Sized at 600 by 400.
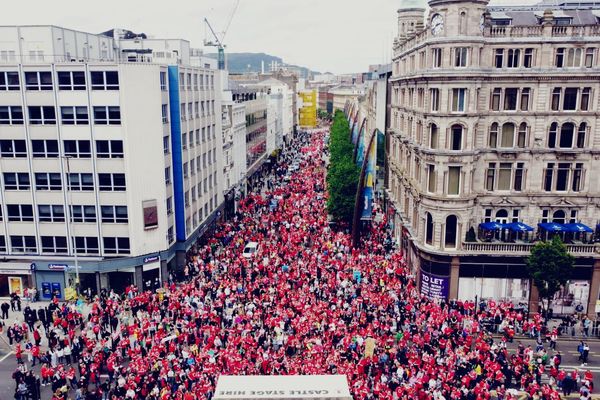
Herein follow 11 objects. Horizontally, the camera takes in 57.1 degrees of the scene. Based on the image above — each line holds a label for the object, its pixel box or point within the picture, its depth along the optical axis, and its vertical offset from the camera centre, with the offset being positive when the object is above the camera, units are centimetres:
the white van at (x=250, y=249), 5425 -1545
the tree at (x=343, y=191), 6562 -1168
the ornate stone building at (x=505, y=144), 4122 -404
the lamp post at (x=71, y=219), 4462 -1040
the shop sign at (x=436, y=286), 4431 -1545
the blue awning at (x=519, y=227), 4323 -1050
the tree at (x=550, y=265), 3946 -1233
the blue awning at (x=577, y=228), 4259 -1043
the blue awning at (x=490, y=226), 4334 -1045
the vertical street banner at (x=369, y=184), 5716 -958
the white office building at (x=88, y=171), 4447 -642
